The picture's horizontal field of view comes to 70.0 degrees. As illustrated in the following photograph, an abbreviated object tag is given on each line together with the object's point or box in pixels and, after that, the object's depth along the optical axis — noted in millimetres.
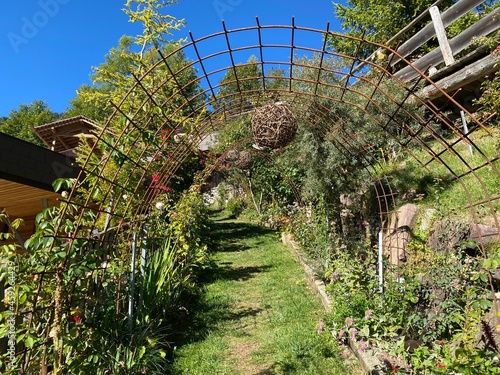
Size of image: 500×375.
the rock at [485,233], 3574
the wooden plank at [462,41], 5452
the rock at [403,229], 4570
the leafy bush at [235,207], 14107
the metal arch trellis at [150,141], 2309
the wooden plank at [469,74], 5727
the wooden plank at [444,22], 5590
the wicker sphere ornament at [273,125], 4102
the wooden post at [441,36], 6154
